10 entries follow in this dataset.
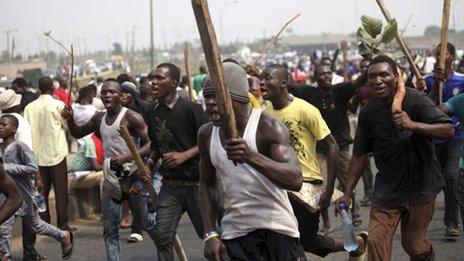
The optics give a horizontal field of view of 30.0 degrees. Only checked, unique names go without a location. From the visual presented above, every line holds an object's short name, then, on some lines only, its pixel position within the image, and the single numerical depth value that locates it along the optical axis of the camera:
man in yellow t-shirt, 6.57
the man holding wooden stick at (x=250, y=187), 4.53
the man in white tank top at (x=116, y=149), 7.07
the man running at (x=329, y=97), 8.88
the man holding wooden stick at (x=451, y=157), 8.38
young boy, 7.57
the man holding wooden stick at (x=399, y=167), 5.68
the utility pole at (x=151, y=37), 26.01
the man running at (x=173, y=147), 6.57
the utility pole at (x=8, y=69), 33.84
